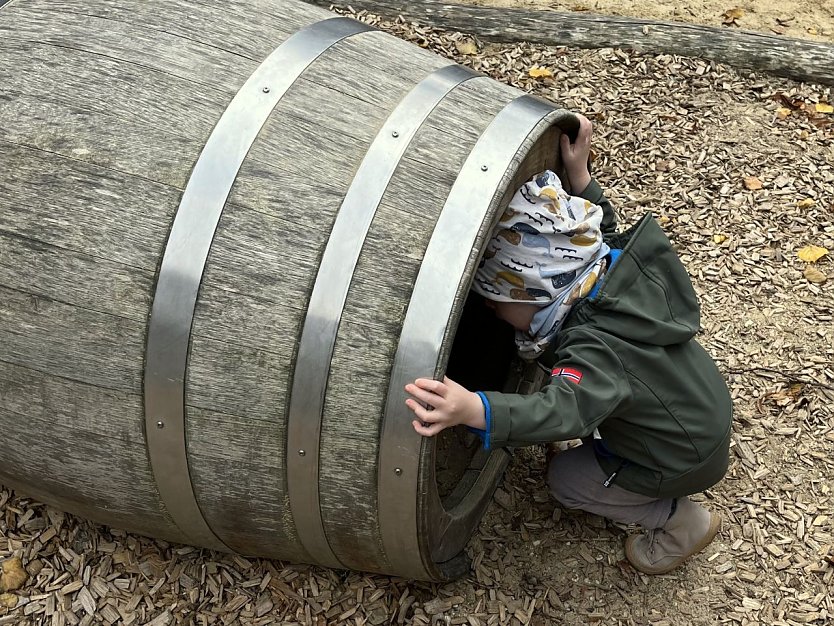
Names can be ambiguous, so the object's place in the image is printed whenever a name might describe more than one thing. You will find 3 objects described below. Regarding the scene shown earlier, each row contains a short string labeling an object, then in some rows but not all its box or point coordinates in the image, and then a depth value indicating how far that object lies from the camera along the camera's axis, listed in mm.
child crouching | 2537
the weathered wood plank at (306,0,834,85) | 5227
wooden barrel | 2309
